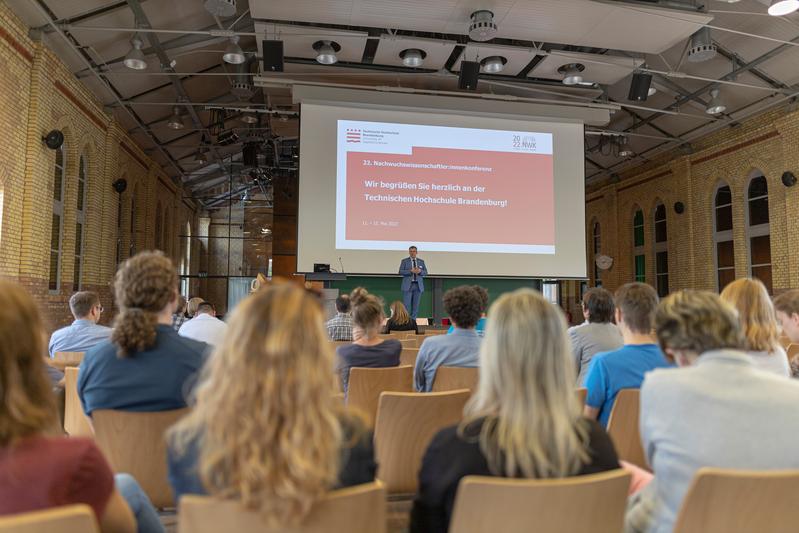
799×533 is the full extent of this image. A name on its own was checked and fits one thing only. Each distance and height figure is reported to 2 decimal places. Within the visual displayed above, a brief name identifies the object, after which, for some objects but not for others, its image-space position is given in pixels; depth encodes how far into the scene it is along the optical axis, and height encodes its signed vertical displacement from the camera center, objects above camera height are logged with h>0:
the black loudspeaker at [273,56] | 8.03 +3.52
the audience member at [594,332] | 3.25 -0.20
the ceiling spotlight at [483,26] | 7.60 +3.69
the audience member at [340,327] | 5.01 -0.26
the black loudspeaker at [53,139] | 8.25 +2.35
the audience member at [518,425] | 1.24 -0.29
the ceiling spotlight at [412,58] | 8.98 +3.84
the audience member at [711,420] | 1.33 -0.30
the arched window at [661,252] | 14.93 +1.22
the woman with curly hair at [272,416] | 1.02 -0.22
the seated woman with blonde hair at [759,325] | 2.41 -0.12
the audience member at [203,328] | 3.78 -0.20
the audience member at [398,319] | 6.29 -0.24
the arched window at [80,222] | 10.38 +1.42
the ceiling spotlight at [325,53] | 8.50 +3.71
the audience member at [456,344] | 3.05 -0.25
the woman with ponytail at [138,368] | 1.92 -0.24
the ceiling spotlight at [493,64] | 9.18 +3.82
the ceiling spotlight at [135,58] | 7.88 +3.37
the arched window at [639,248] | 15.72 +1.40
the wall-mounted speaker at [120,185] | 11.47 +2.33
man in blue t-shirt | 2.34 -0.29
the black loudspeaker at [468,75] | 8.73 +3.50
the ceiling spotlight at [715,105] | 9.95 +3.43
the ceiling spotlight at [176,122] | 11.55 +3.64
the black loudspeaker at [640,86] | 9.37 +3.55
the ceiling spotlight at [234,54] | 8.02 +3.48
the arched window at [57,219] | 9.33 +1.34
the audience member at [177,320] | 5.78 -0.23
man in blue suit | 8.55 +0.34
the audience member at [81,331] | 3.95 -0.23
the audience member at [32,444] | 1.05 -0.28
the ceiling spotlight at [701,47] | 8.22 +3.68
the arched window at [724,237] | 12.75 +1.39
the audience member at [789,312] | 3.11 -0.08
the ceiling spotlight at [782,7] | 6.48 +3.38
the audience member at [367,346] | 3.22 -0.28
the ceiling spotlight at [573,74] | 9.45 +3.79
